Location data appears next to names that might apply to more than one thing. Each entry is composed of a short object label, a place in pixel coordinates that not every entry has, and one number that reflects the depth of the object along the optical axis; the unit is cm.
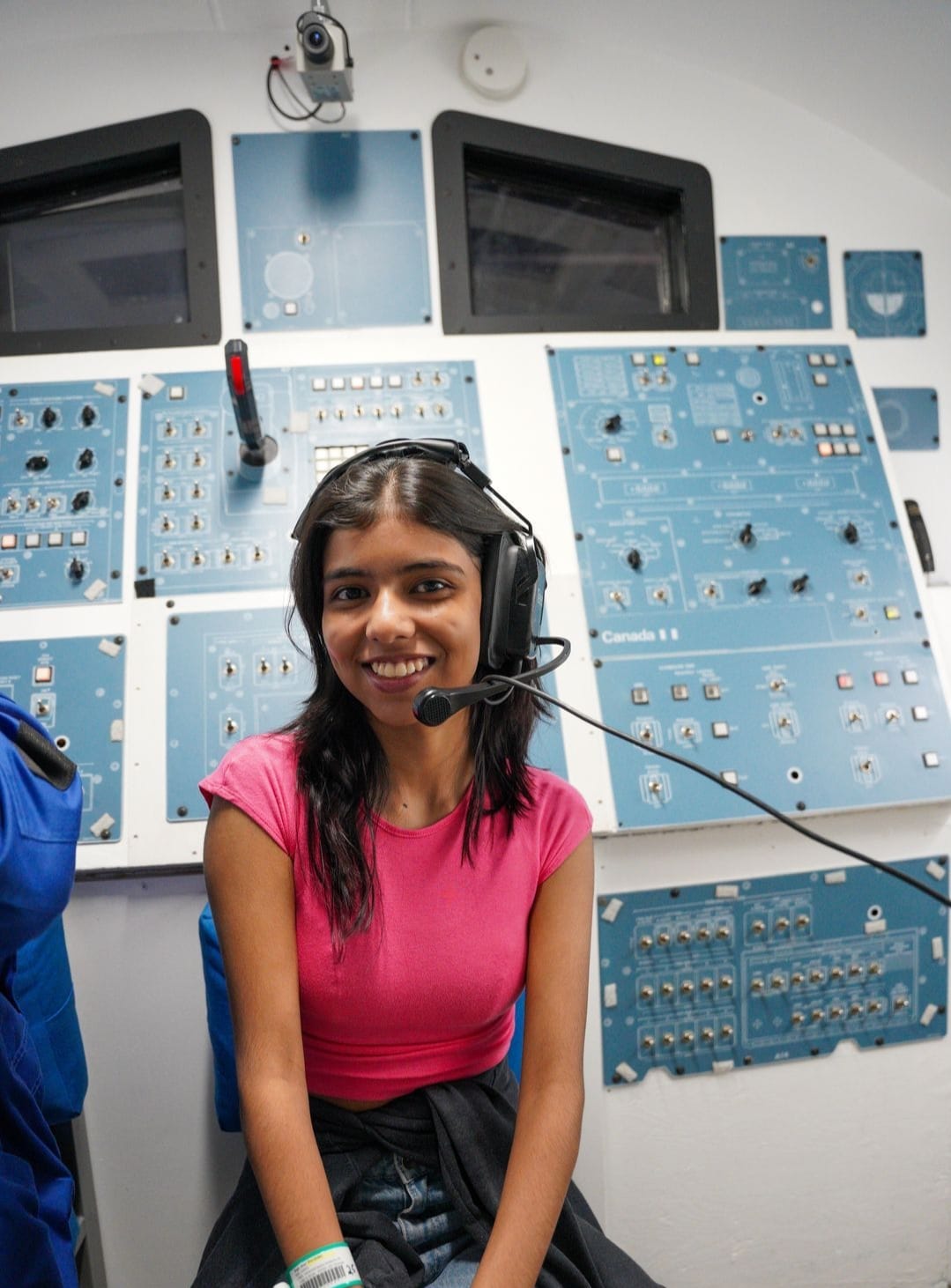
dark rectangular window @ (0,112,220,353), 218
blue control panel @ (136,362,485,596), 182
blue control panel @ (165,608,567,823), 170
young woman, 102
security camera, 190
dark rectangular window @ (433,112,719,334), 212
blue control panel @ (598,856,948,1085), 174
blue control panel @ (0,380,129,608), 179
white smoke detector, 211
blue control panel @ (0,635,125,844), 166
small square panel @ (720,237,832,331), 222
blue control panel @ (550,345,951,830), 180
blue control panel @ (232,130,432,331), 204
